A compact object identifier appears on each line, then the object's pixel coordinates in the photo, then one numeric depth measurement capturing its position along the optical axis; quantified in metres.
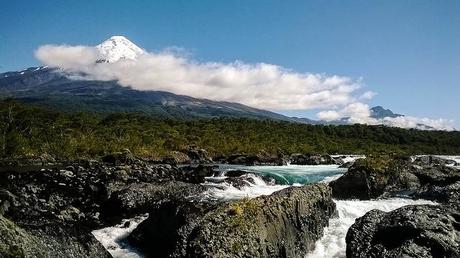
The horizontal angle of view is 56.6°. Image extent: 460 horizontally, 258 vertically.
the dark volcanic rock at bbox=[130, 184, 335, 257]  13.65
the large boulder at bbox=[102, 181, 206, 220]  26.06
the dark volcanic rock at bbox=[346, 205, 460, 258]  13.47
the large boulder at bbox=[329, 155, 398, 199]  30.12
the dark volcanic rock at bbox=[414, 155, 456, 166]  64.44
